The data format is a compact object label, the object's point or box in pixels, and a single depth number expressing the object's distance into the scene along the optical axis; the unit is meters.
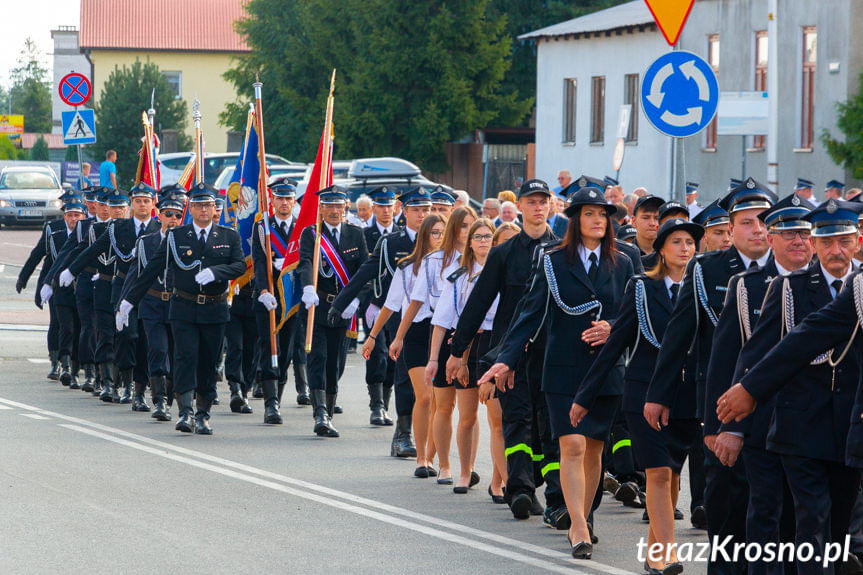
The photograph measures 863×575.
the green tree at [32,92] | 151.75
